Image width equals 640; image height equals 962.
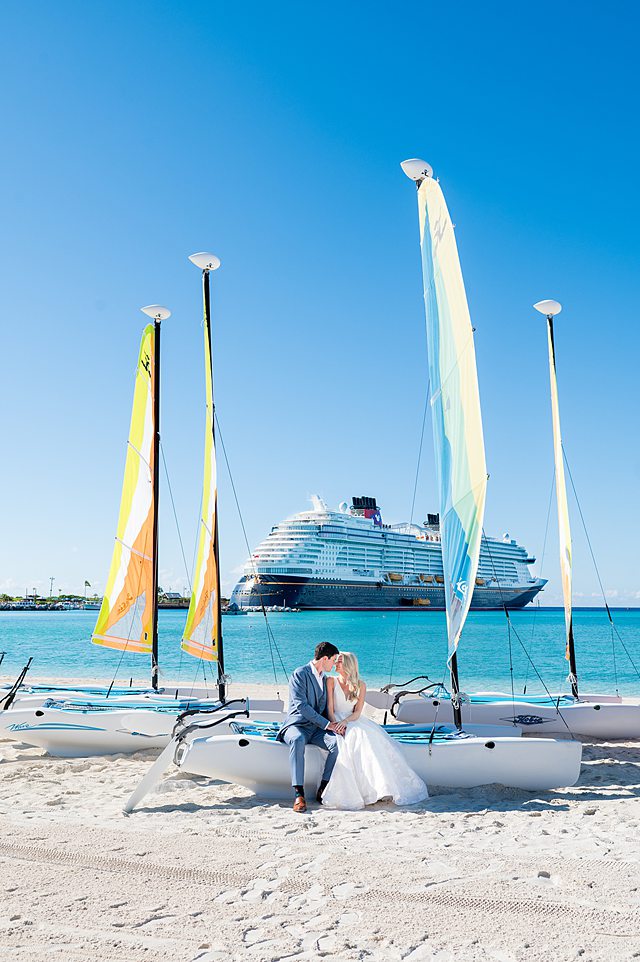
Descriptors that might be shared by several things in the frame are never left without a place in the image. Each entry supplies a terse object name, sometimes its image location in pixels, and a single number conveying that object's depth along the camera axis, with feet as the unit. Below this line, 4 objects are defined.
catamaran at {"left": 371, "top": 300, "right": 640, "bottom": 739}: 26.63
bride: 16.16
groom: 16.71
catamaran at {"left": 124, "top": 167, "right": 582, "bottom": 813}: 17.26
